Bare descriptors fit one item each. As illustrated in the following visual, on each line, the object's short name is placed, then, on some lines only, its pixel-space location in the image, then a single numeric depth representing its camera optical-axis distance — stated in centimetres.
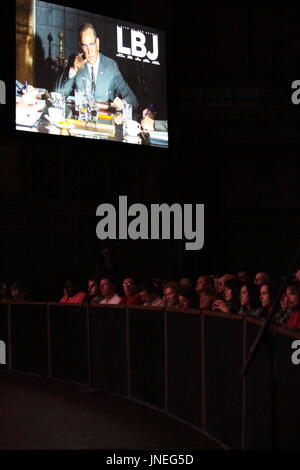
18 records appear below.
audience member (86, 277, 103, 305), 1254
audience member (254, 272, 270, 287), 1020
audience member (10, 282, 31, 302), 1372
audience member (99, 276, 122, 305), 1162
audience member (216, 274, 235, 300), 1056
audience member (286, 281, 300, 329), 746
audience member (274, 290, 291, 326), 827
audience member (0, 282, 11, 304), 1535
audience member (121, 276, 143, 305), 1120
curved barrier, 593
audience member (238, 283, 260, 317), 898
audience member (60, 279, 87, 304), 1246
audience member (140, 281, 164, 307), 1082
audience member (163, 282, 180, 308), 1016
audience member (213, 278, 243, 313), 935
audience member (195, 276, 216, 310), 988
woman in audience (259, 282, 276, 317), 823
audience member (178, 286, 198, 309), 980
